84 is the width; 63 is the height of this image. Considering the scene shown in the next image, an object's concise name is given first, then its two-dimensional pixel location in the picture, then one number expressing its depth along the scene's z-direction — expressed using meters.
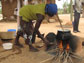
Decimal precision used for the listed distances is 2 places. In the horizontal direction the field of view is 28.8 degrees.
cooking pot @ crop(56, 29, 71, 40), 3.28
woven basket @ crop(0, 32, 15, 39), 5.19
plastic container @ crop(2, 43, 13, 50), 4.23
